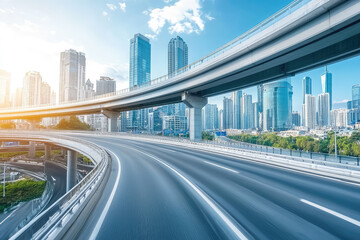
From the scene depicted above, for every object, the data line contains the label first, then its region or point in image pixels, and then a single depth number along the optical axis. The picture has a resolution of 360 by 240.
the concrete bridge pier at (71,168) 27.16
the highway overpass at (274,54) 10.15
